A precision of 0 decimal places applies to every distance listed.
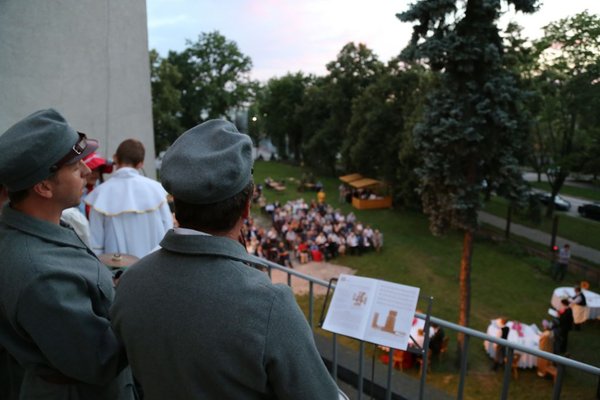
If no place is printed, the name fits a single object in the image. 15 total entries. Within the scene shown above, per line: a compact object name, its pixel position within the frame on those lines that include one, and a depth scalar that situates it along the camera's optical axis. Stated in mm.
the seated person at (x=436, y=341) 10711
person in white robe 3557
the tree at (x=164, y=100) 33750
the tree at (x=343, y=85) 40156
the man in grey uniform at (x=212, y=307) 1159
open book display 2258
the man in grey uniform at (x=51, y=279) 1533
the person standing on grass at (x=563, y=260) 11008
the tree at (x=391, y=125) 27398
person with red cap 4359
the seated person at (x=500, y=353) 10047
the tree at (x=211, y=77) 41375
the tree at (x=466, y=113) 12000
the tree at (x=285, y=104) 54750
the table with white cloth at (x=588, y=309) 10609
